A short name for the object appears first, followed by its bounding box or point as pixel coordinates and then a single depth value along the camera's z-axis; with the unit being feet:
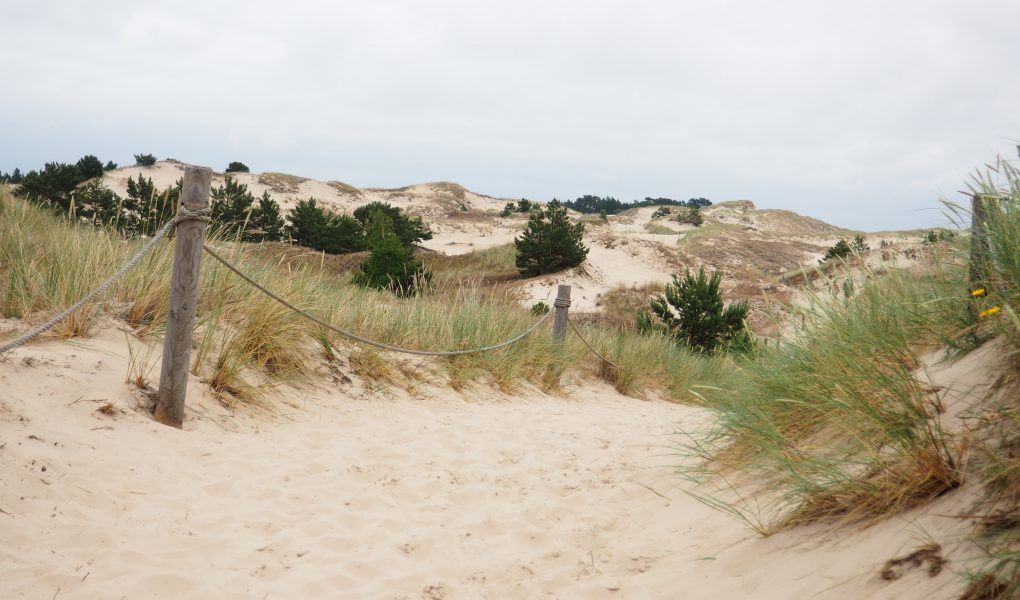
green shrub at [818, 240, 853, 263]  65.08
